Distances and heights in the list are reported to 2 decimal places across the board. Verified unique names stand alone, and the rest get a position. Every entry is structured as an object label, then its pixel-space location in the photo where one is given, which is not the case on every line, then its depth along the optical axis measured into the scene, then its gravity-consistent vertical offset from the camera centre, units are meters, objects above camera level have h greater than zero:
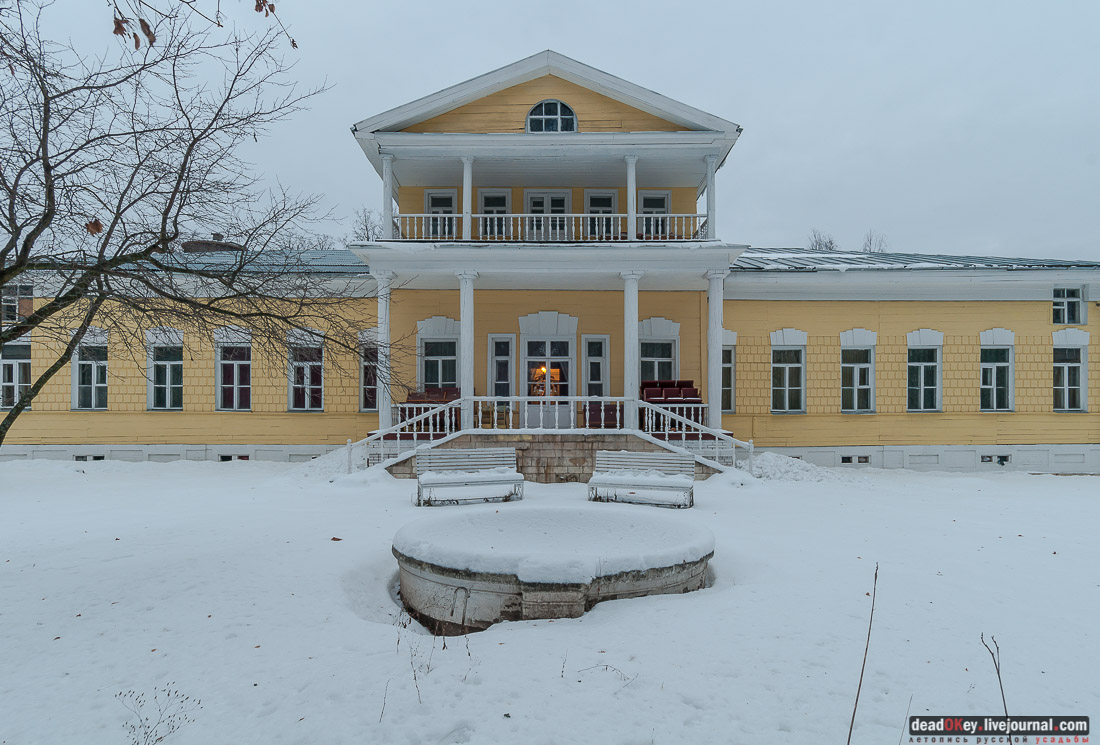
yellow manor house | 13.66 +0.62
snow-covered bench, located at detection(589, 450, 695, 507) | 8.97 -1.69
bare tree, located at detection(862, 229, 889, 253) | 39.87 +8.90
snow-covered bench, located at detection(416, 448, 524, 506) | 9.04 -1.64
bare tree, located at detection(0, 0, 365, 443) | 4.37 +1.22
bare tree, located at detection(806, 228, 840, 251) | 37.92 +8.58
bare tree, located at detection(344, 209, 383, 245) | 26.27 +7.35
